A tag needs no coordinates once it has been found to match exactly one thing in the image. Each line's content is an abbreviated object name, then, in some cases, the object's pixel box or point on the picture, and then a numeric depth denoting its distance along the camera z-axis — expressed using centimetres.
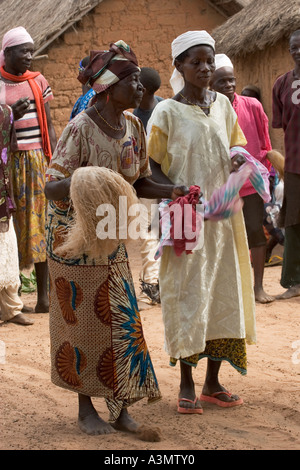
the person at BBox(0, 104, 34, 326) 687
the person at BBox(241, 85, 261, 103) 1105
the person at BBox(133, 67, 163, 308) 773
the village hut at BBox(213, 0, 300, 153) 1027
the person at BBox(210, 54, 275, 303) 765
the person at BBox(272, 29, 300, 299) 775
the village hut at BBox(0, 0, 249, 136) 1242
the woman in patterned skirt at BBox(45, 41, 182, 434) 416
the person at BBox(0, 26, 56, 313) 734
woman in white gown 464
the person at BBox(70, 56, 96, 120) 690
